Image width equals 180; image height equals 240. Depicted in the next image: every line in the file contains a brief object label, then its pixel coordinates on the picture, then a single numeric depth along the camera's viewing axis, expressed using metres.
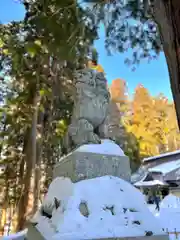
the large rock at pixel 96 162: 3.77
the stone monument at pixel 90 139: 3.82
